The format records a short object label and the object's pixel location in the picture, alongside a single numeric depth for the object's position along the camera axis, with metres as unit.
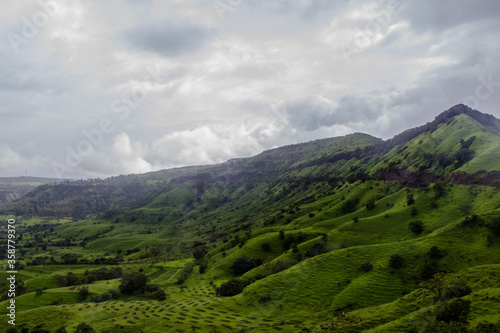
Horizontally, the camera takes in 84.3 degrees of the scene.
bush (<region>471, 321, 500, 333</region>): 38.59
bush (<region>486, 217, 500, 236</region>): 78.46
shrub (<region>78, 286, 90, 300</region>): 102.50
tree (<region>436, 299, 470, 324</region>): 46.57
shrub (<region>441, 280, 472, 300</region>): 53.53
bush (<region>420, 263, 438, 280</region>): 75.75
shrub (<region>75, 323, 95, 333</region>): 66.50
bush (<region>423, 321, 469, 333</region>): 41.28
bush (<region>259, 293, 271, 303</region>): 77.58
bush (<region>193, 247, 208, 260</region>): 165.25
